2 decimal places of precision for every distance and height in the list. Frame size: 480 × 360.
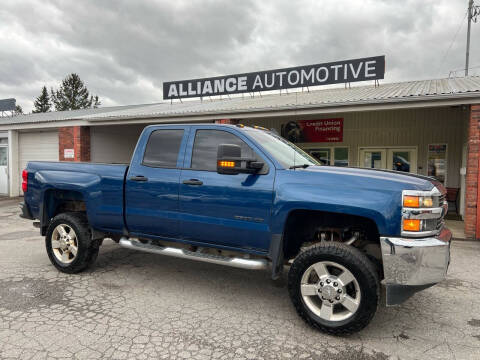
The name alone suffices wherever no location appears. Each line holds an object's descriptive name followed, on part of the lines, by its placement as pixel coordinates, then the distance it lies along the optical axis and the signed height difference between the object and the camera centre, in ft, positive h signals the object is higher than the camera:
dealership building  26.43 +4.66
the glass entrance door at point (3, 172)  47.91 -1.16
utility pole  81.05 +36.76
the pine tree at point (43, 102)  200.23 +37.17
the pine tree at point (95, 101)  209.44 +40.47
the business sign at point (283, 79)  44.29 +13.19
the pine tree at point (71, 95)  196.34 +41.05
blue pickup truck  9.48 -1.63
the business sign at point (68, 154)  43.59 +1.42
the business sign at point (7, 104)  78.12 +13.94
